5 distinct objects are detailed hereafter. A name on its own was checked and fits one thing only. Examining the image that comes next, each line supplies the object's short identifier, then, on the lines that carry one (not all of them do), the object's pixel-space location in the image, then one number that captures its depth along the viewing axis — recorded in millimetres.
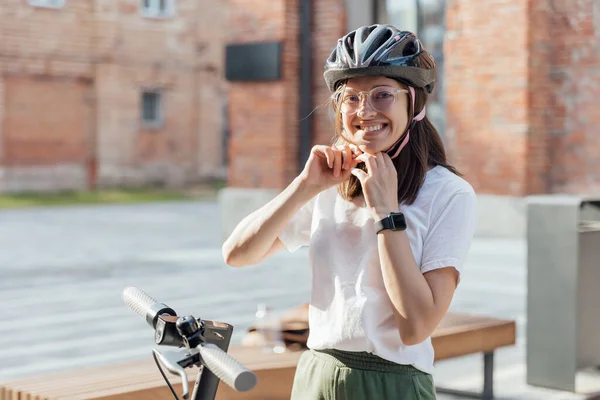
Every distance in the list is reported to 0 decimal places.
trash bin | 5805
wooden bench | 3566
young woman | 2348
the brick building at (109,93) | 29500
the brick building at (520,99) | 14031
